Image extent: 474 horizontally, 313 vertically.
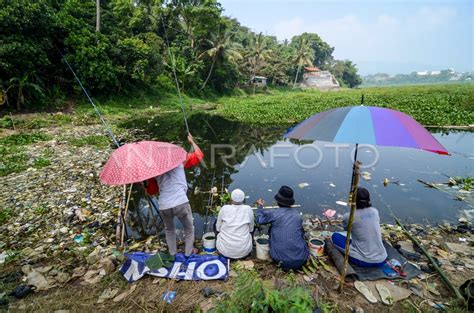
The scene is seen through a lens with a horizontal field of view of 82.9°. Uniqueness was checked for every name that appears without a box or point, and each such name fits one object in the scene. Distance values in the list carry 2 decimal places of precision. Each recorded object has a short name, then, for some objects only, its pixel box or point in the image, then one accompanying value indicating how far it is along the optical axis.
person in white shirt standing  3.33
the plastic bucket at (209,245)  3.76
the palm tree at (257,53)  39.25
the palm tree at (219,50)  28.64
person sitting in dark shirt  3.32
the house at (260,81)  42.84
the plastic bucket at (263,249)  3.57
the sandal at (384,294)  2.94
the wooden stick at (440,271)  2.96
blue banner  3.27
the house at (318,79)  53.83
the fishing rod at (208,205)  4.97
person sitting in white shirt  3.53
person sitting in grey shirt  3.30
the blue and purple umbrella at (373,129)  2.46
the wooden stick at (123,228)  4.10
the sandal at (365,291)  2.98
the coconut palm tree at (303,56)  45.44
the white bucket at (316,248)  3.70
